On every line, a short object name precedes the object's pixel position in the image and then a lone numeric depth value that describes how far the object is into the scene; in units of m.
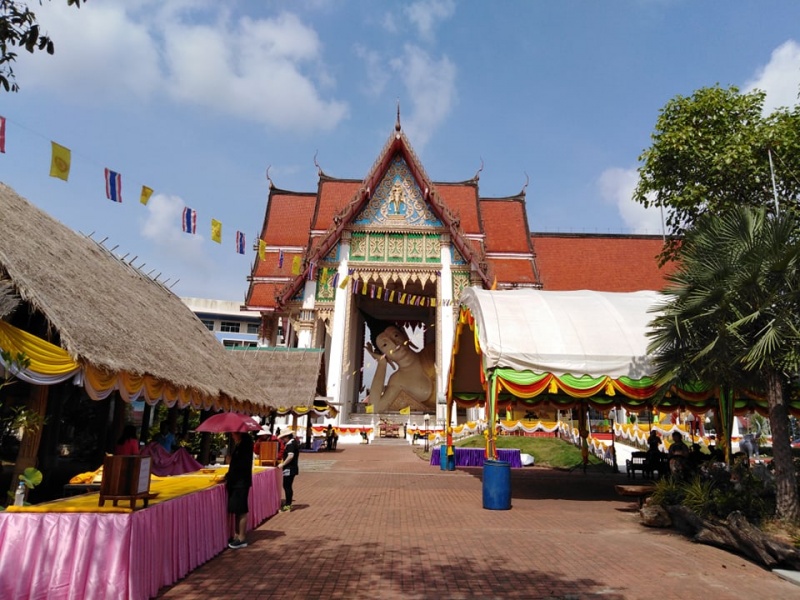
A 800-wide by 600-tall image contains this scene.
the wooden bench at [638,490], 10.17
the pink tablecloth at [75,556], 4.55
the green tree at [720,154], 11.64
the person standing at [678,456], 10.45
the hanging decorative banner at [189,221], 14.18
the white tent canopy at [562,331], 11.19
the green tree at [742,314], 7.74
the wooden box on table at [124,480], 4.97
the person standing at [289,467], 10.16
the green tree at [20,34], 4.66
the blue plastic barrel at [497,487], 10.34
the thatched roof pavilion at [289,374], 20.08
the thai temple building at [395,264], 28.56
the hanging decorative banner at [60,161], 9.23
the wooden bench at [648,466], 13.96
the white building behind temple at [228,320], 57.69
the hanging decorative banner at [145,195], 11.77
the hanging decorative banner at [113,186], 11.07
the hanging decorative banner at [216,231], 14.91
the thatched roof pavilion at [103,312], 6.32
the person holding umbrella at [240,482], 6.98
